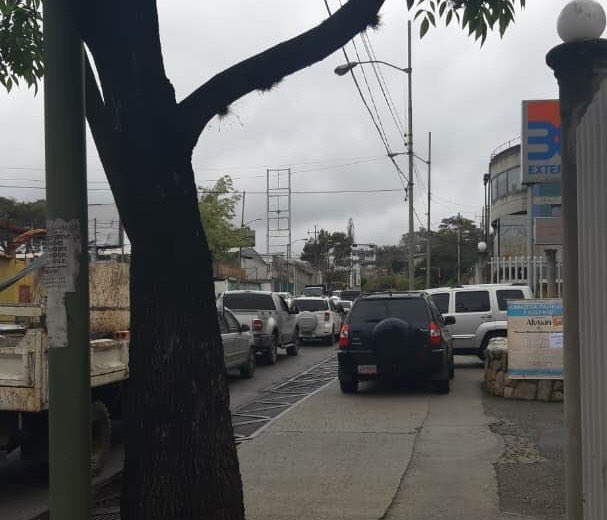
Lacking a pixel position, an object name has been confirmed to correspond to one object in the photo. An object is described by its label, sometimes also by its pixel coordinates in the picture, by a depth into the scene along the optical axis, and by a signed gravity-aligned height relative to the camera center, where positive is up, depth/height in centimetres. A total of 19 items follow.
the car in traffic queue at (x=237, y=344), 1492 -117
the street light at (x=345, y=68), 1686 +523
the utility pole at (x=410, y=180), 3265 +441
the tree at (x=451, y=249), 7734 +362
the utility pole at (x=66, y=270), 416 +9
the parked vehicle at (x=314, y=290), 5019 -34
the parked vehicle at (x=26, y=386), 725 -93
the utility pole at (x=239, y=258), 5664 +234
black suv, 1265 -93
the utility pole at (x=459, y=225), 7325 +608
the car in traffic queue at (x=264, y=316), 1892 -77
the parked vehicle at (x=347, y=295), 5500 -74
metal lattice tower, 6829 +563
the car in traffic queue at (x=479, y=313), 1717 -66
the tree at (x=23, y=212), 5625 +552
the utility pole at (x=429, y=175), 4323 +603
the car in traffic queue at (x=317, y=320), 2583 -116
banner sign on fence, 1203 -87
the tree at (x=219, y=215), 4331 +400
